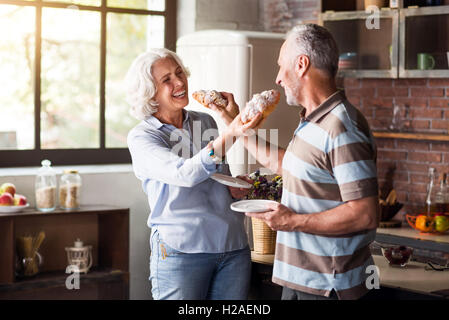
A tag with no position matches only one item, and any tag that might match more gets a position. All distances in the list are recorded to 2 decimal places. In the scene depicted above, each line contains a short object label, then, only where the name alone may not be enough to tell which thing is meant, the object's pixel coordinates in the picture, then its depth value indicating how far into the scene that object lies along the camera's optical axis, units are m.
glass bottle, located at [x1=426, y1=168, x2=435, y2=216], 4.39
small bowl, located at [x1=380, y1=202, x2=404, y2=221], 4.40
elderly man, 1.97
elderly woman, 2.38
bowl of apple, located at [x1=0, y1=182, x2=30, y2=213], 3.94
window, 4.49
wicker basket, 2.93
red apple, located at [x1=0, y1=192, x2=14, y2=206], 3.94
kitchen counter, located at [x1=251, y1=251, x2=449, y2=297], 2.44
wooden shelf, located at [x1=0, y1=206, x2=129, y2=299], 4.11
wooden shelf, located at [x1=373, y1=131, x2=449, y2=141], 4.34
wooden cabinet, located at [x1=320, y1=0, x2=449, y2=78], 4.24
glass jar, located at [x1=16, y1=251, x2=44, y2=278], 4.07
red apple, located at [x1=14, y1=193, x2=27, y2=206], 4.00
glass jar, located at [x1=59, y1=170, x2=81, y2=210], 4.20
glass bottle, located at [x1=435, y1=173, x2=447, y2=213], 4.36
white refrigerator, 4.32
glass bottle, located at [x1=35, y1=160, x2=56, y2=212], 4.11
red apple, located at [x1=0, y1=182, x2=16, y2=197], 4.01
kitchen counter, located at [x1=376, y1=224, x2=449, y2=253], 3.95
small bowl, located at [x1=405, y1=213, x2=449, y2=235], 4.16
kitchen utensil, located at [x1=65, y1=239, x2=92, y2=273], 4.25
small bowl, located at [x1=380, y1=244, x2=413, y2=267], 2.77
